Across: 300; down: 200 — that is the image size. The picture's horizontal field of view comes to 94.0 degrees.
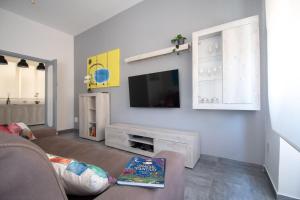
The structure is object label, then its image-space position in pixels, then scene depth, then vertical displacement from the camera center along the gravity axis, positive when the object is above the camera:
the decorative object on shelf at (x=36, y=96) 5.73 +0.23
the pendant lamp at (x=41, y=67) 4.33 +1.09
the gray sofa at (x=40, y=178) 0.36 -0.24
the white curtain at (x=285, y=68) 0.80 +0.22
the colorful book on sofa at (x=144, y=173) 0.64 -0.37
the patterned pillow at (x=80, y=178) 0.62 -0.34
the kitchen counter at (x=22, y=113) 4.63 -0.41
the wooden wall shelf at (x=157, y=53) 2.21 +0.86
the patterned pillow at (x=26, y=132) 1.58 -0.35
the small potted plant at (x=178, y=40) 2.29 +1.00
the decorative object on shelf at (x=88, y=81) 3.69 +0.53
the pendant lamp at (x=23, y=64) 4.16 +1.13
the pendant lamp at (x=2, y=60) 3.80 +1.14
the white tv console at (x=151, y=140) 1.96 -0.65
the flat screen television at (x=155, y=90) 2.39 +0.20
